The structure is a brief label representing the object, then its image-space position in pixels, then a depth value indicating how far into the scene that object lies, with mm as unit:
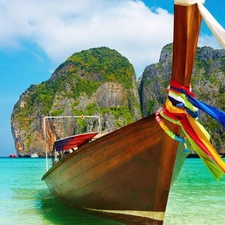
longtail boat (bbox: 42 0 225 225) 3268
